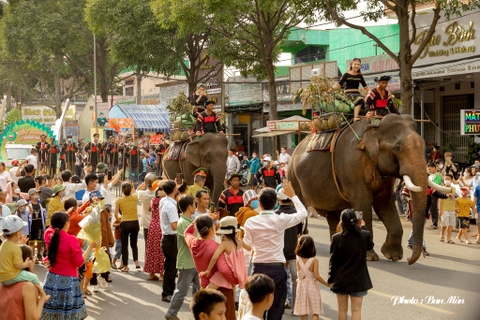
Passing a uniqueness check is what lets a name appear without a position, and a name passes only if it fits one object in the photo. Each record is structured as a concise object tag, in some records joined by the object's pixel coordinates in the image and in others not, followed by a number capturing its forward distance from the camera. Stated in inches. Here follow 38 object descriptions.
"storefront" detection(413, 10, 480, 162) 913.5
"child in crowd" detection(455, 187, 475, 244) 625.6
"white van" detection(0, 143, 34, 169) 1246.9
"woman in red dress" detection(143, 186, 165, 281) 447.5
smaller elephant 610.2
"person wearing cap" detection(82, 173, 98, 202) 470.0
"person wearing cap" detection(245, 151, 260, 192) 1128.1
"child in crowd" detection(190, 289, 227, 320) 207.5
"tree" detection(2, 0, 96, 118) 1982.0
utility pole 1957.4
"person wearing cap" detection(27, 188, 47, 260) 526.9
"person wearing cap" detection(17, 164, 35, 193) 634.8
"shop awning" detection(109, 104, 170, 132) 1776.6
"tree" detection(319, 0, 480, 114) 748.7
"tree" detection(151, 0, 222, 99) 1043.9
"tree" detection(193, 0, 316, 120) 988.8
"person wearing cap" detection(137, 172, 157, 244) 493.1
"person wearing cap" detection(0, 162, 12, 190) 637.4
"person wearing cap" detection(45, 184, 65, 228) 491.8
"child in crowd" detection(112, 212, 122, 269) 514.9
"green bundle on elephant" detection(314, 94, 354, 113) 527.5
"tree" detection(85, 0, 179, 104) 1402.6
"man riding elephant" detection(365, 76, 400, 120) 499.2
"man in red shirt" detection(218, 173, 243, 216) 454.6
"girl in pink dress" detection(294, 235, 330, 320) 324.5
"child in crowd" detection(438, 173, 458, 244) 622.2
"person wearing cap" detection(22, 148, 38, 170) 928.2
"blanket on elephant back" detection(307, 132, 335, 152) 531.2
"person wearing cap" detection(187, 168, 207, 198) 484.3
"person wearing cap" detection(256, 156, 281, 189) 844.0
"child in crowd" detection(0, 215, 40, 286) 264.2
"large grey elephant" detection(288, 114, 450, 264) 451.8
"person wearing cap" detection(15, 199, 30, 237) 488.1
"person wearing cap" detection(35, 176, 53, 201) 569.8
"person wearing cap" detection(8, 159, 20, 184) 799.1
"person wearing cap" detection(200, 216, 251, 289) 293.7
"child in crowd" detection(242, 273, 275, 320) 216.7
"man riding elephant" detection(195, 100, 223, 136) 641.6
